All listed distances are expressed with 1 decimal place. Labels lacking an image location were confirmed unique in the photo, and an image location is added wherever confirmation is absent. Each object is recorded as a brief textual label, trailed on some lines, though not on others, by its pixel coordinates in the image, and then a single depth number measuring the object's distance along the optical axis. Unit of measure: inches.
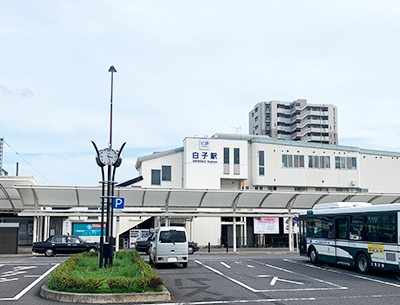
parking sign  793.4
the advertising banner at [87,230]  1530.5
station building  1214.9
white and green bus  628.8
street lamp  611.2
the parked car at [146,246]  1182.2
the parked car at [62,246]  1123.3
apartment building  3735.2
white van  761.0
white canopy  1170.0
